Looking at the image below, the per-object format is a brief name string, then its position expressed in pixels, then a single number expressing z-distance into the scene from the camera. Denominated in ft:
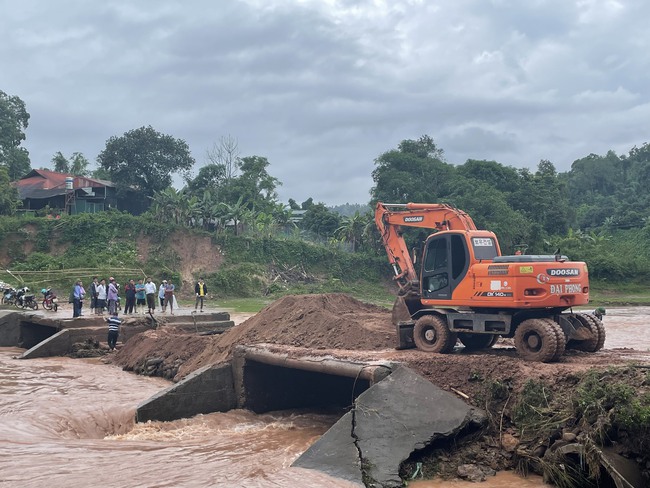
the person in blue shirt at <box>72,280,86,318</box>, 79.10
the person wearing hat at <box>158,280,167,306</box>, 89.35
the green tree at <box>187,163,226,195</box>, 190.29
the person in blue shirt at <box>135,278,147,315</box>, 92.56
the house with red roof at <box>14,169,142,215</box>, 174.19
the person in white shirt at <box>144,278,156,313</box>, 84.70
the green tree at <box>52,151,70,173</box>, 233.14
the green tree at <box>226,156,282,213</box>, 185.88
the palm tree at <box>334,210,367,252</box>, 181.57
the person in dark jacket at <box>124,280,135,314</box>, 86.38
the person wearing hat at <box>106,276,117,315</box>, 82.17
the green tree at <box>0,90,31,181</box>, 188.24
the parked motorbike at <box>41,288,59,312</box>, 92.12
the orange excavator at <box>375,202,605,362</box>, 39.96
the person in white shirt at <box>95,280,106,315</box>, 84.74
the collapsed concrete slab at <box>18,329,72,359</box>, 71.72
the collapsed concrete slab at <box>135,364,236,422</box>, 45.62
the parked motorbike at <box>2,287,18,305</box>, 99.25
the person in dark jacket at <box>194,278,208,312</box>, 92.44
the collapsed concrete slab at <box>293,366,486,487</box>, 32.35
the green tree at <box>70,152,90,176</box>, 235.79
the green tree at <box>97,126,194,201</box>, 175.32
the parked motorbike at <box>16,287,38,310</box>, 96.07
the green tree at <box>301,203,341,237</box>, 193.98
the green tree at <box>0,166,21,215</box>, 155.22
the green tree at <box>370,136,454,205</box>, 163.32
